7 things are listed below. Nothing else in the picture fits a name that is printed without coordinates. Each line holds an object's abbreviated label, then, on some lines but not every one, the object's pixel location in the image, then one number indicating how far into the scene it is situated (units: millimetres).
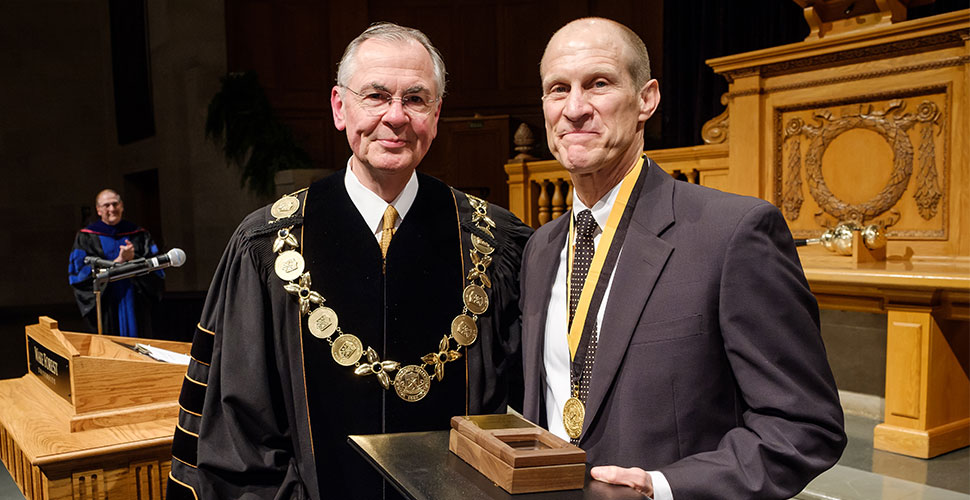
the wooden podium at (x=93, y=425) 2320
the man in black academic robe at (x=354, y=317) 1862
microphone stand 3785
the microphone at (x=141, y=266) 3496
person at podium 6824
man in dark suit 1368
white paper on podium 2838
